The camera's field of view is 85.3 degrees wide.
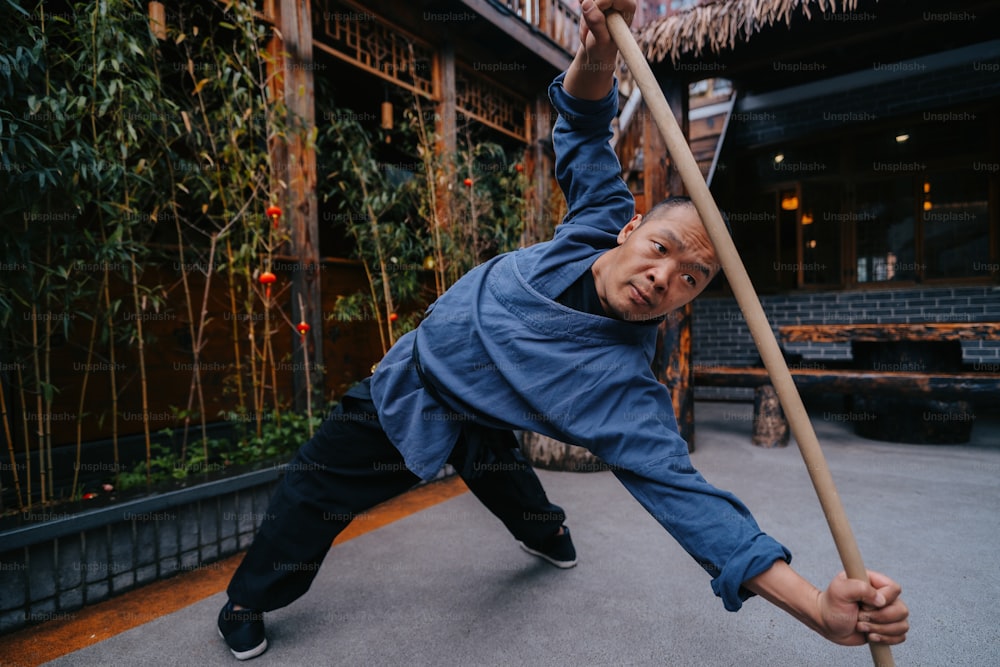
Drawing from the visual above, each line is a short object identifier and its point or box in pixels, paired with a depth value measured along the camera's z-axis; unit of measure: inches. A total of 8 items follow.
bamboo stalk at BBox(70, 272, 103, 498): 83.3
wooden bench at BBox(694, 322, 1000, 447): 144.6
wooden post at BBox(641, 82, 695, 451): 147.0
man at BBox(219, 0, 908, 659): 38.8
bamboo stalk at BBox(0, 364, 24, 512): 75.7
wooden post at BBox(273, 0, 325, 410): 132.9
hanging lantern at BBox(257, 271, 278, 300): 99.0
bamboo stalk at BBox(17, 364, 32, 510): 79.2
